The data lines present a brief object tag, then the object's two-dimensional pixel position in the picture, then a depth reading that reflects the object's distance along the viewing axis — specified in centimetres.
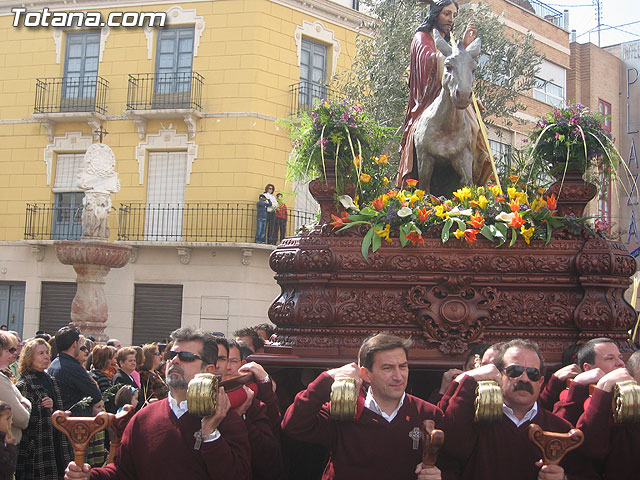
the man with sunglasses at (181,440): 353
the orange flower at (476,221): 578
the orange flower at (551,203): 593
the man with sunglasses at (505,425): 364
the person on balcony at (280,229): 1895
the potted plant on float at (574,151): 607
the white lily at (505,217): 582
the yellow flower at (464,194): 614
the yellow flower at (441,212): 588
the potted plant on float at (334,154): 625
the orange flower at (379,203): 602
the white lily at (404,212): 591
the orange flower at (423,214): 588
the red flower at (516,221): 577
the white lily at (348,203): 614
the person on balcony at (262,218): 1891
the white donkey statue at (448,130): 650
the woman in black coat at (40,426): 585
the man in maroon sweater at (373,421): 361
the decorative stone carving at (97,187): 1460
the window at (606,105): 2630
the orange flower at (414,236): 577
